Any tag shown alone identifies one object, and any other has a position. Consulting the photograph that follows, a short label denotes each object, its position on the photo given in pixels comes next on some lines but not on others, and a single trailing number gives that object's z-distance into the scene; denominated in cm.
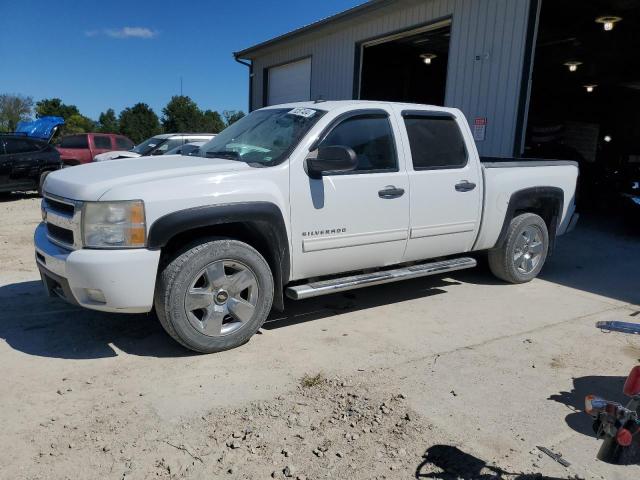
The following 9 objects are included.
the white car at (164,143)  1355
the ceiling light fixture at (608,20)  1097
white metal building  899
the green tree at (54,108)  7625
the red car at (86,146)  1798
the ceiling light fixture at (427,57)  1513
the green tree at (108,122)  8151
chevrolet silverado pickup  354
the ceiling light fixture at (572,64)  1510
